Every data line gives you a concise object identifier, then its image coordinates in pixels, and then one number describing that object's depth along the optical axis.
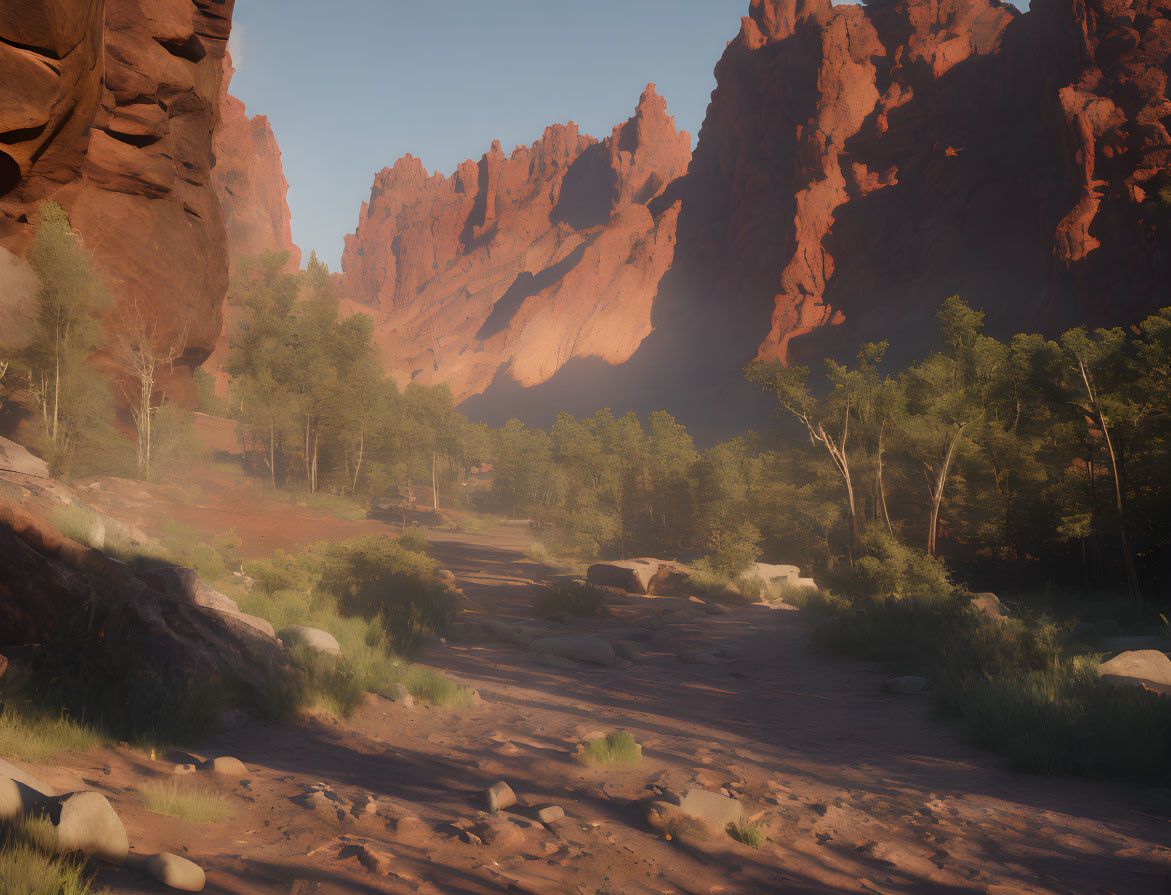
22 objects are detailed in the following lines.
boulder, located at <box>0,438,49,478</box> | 11.18
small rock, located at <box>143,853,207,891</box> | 2.92
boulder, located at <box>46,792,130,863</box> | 2.96
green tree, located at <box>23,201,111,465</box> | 20.03
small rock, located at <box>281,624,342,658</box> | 8.25
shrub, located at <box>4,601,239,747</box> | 4.82
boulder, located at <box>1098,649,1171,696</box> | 7.82
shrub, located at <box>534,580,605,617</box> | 16.70
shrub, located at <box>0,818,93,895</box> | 2.50
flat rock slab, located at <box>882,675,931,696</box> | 9.03
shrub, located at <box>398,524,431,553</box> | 17.65
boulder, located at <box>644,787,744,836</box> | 4.46
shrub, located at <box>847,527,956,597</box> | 17.58
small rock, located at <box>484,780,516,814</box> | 4.67
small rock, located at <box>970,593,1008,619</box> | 14.77
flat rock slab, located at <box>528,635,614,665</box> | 11.50
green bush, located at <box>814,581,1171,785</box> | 5.66
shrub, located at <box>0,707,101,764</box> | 3.93
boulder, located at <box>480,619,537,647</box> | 12.80
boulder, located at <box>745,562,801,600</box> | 21.86
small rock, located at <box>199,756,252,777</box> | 4.64
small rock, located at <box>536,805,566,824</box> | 4.49
